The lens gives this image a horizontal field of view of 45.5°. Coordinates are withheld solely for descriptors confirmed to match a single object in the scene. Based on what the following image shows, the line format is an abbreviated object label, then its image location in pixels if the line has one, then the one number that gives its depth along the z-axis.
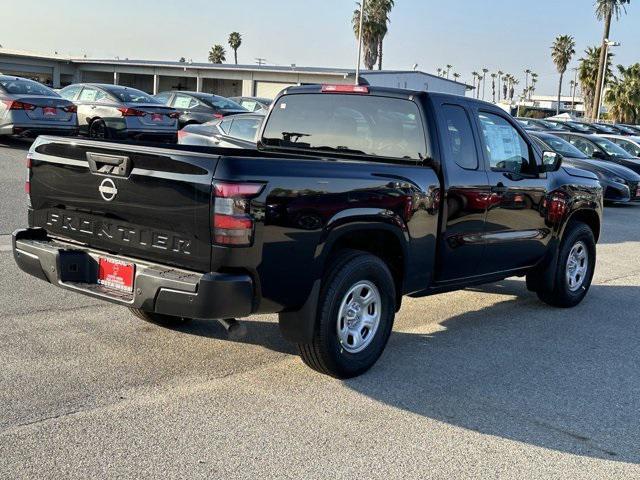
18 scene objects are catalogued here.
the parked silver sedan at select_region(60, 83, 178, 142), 17.55
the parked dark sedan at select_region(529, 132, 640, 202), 16.88
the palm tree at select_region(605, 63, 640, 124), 58.22
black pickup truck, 4.17
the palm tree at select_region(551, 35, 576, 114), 91.44
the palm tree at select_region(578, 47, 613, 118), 62.31
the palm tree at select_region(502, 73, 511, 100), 158.68
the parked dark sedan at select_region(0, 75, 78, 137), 16.11
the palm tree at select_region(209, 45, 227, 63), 93.12
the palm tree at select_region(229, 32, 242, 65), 98.25
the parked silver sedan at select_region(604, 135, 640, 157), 21.95
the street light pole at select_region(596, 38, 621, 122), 45.11
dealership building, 50.25
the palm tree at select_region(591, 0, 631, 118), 46.16
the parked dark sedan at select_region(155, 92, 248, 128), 20.36
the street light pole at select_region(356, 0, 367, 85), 35.67
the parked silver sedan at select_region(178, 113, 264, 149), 13.47
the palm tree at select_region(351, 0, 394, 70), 69.06
